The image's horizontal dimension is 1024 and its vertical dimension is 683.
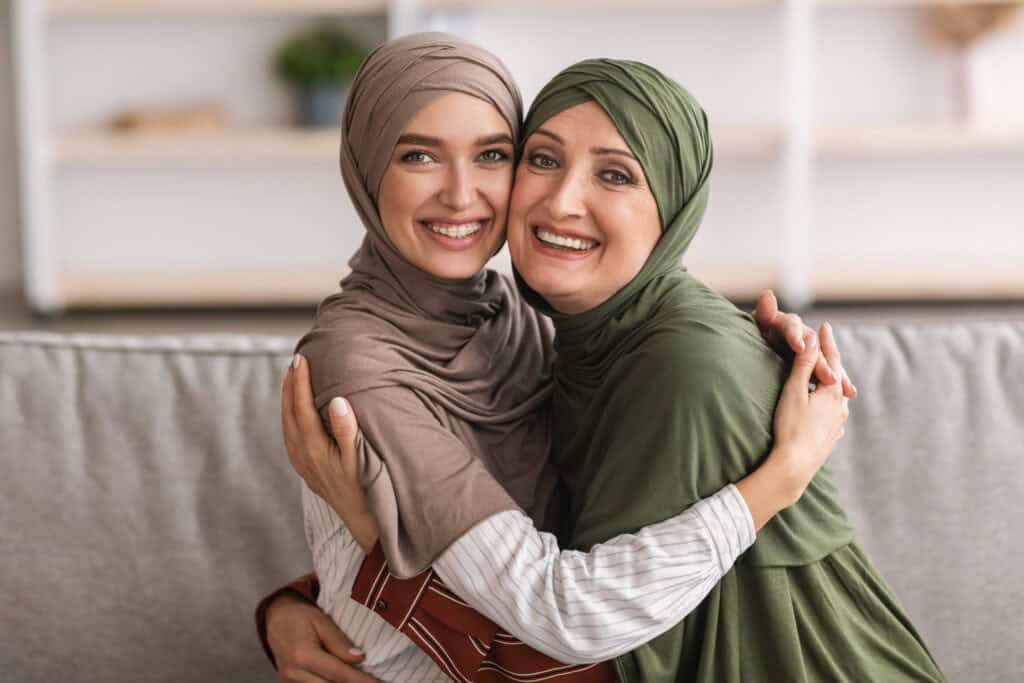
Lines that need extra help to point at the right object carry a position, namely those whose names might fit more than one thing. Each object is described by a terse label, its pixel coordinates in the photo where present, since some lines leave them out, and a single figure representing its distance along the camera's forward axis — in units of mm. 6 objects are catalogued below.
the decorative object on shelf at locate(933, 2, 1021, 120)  4992
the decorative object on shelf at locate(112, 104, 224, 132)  5086
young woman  1239
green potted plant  5016
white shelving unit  4902
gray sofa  1702
